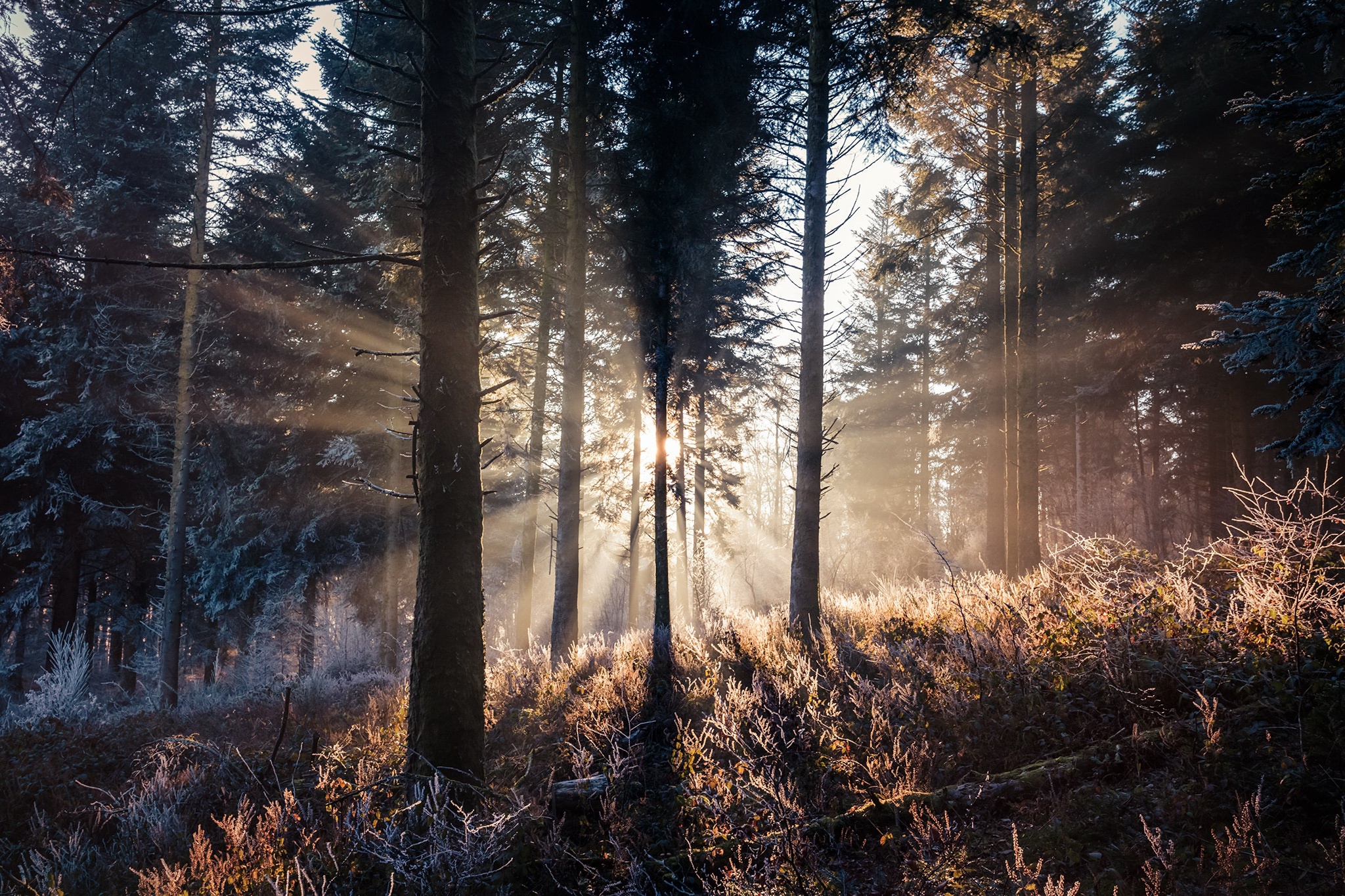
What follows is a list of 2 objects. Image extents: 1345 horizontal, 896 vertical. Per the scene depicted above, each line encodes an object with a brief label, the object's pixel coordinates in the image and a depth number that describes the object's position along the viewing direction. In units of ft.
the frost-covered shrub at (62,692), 32.19
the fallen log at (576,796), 14.38
